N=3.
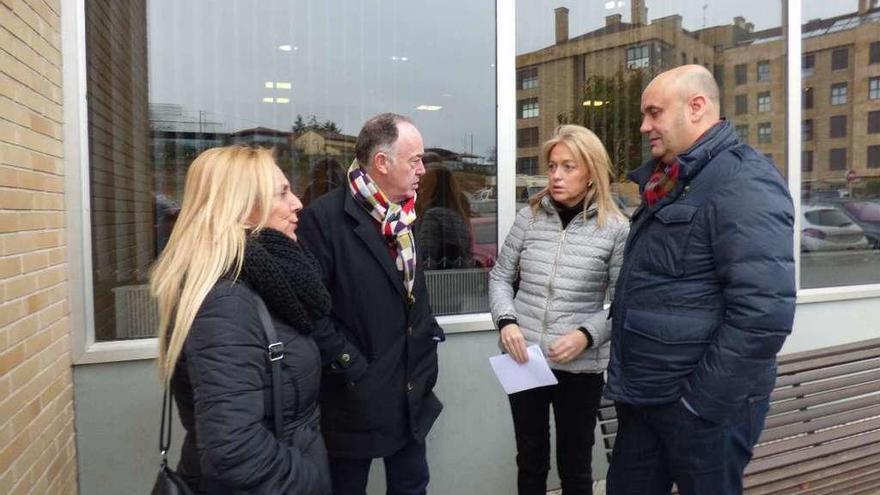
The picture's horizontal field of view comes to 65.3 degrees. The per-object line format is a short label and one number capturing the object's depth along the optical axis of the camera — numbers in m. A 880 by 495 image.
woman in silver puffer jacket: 2.61
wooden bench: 2.72
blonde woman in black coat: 1.58
